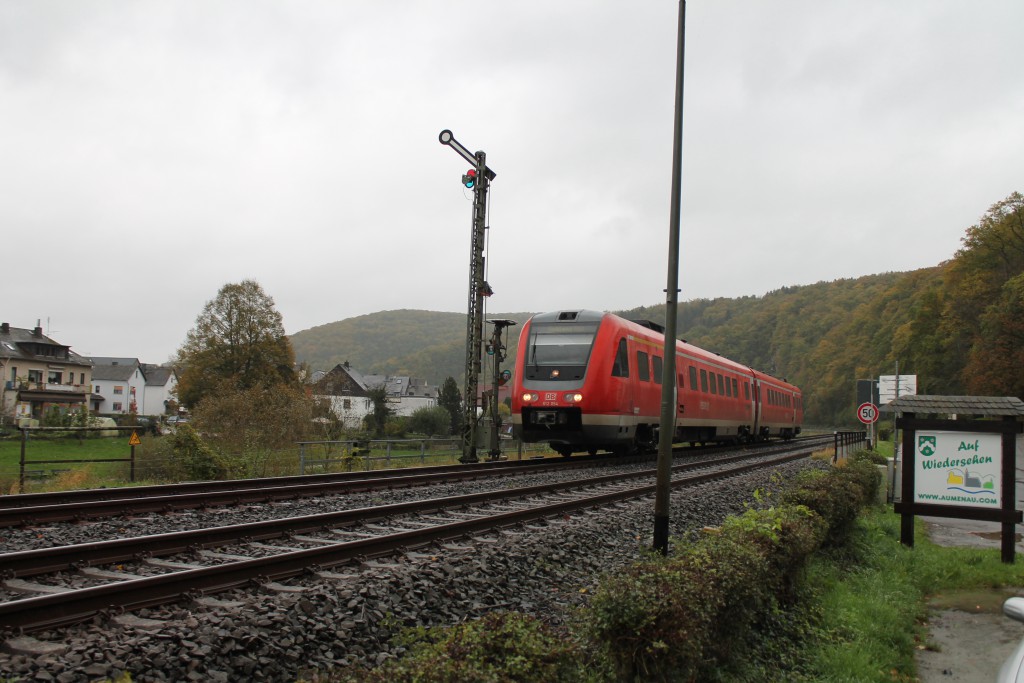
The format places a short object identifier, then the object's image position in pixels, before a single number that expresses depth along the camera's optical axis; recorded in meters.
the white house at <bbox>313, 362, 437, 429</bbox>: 68.88
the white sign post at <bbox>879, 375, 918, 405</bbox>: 28.11
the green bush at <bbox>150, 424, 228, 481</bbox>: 15.42
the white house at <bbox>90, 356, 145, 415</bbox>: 95.44
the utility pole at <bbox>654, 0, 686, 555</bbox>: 7.58
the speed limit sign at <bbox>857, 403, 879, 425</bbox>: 23.80
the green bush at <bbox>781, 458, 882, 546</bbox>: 9.02
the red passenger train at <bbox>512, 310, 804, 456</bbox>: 17.45
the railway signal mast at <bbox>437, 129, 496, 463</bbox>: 19.42
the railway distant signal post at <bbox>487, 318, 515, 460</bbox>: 19.73
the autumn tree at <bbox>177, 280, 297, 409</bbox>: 57.19
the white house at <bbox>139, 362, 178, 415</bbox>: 102.06
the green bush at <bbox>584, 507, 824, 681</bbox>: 4.08
